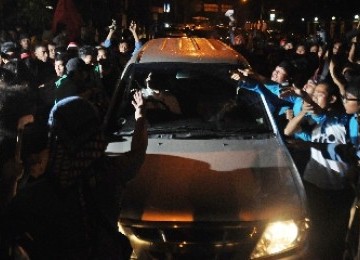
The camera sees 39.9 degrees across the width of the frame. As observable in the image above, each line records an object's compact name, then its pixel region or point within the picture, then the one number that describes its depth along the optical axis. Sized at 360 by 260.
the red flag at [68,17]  10.53
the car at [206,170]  3.03
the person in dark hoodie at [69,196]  2.21
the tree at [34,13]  13.02
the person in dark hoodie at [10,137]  2.10
